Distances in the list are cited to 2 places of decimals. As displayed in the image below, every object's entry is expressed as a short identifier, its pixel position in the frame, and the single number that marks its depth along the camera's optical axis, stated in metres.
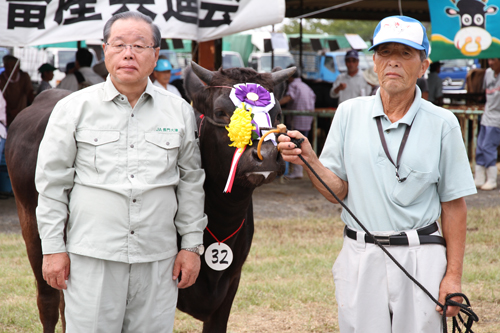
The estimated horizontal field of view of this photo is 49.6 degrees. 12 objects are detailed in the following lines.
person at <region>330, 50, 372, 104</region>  11.88
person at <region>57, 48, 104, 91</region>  8.79
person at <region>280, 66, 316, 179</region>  11.48
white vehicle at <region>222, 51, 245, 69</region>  21.59
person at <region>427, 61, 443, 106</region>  12.95
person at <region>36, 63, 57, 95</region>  12.08
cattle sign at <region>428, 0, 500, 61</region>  9.30
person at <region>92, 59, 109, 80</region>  9.21
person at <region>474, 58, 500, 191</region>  9.86
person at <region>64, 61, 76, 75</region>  10.18
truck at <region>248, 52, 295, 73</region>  20.62
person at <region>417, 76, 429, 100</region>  11.03
